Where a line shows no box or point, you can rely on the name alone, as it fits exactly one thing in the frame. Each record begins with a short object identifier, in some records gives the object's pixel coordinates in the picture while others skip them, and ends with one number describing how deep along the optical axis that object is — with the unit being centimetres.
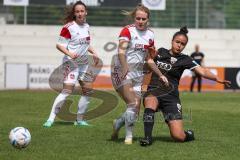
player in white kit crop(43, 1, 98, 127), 2392
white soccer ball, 1714
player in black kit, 1942
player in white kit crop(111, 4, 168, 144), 1893
